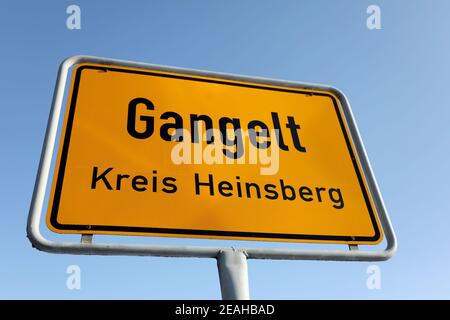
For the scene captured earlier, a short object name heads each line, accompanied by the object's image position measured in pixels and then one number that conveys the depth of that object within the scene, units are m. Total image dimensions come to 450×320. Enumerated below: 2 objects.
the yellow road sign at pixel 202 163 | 1.13
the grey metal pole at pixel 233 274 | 0.99
